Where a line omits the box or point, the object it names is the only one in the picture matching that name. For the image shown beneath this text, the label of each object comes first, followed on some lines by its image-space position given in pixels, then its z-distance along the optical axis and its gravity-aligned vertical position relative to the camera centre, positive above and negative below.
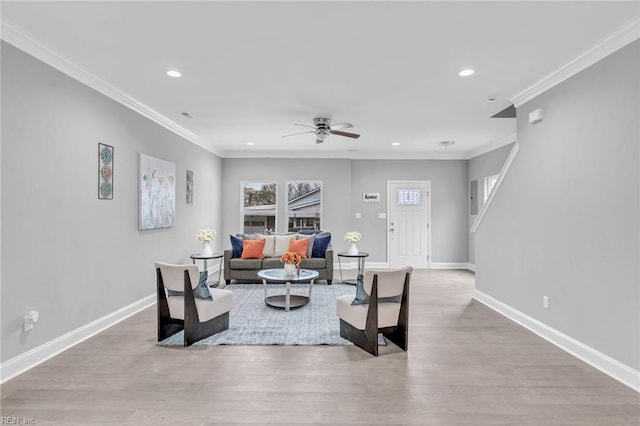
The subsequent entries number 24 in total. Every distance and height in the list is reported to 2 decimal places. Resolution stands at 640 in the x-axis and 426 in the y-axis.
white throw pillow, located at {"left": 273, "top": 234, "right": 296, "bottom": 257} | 6.51 -0.58
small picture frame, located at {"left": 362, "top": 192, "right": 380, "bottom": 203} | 8.10 +0.40
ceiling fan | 4.91 +1.25
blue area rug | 3.41 -1.25
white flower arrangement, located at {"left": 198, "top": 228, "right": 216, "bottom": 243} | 5.78 -0.36
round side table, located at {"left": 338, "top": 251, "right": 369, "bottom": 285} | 6.02 -1.02
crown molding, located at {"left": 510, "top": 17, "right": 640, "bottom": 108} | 2.56 +1.35
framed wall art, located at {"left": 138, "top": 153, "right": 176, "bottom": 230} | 4.49 +0.31
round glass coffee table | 4.44 -0.86
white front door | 8.06 -0.37
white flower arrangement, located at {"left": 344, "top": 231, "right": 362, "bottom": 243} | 6.29 -0.42
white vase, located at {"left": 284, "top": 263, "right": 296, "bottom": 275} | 4.55 -0.71
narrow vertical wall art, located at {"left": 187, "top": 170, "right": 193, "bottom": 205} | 6.02 +0.48
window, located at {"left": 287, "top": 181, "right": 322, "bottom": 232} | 8.00 +0.21
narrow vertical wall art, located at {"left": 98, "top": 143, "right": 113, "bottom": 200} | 3.68 +0.47
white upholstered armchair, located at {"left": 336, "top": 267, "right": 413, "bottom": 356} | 3.12 -0.90
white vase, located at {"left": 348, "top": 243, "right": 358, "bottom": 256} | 6.13 -0.65
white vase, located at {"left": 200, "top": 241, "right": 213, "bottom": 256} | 5.63 -0.60
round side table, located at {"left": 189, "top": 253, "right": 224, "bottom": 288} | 5.42 -0.68
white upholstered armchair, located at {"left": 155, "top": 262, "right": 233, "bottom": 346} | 3.29 -0.90
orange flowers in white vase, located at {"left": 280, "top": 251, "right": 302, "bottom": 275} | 4.49 -0.62
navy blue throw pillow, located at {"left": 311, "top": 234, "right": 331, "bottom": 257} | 6.30 -0.58
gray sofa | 6.07 -0.91
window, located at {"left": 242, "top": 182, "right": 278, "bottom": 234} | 8.05 +0.19
